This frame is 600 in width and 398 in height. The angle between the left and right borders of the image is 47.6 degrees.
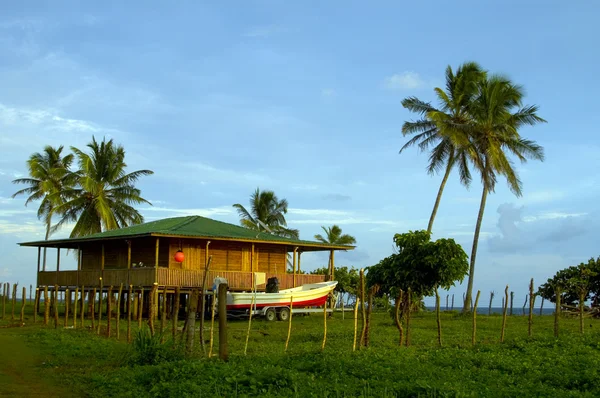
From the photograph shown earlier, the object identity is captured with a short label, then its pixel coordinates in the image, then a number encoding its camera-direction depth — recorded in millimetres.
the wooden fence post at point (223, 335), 12904
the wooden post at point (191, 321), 14258
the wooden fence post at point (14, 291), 27581
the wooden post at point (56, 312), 22195
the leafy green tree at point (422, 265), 26859
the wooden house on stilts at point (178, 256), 27922
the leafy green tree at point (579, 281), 33625
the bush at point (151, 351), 13750
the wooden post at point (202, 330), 14707
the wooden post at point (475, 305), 17280
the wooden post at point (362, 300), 15531
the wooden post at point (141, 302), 19038
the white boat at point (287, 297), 27281
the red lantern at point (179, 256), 28780
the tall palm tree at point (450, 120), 35125
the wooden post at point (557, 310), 17969
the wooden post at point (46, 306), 23655
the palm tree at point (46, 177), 44688
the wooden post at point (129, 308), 18636
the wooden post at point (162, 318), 14488
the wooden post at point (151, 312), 15891
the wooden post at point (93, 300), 22441
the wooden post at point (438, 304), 17202
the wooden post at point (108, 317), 20164
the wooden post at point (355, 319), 15975
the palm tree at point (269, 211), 48500
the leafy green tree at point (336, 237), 52375
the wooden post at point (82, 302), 22327
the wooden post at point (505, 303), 17900
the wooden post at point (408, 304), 17612
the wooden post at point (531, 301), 19006
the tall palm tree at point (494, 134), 34375
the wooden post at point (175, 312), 15978
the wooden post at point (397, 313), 16444
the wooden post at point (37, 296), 27219
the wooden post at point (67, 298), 23312
